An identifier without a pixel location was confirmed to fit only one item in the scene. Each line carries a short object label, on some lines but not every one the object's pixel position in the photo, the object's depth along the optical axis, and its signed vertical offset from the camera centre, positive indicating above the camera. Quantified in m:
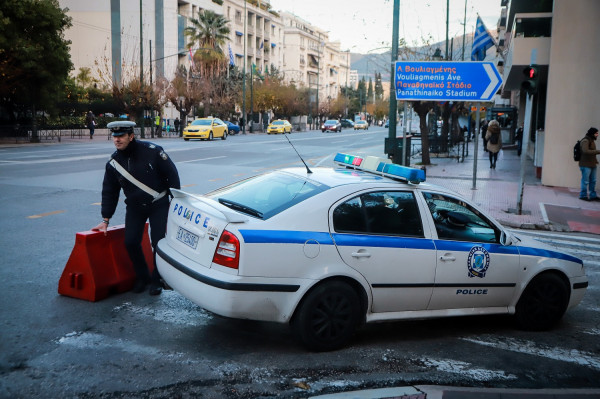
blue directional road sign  15.34 +1.10
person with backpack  14.84 -0.95
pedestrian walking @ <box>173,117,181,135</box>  57.65 -0.49
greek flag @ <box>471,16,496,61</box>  26.59 +3.76
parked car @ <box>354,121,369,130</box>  91.71 -0.46
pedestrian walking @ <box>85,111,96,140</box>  44.94 -0.43
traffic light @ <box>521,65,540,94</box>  12.54 +0.93
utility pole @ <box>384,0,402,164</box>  17.05 +0.61
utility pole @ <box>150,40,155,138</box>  48.08 +0.73
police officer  5.92 -0.67
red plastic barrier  5.87 -1.49
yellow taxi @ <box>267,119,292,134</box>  58.59 -0.63
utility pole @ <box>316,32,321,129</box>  123.41 +15.22
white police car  4.53 -1.09
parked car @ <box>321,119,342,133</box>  70.50 -0.54
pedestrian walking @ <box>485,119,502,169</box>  23.19 -0.57
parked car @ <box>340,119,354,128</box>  101.84 -0.21
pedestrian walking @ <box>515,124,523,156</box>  33.44 -0.76
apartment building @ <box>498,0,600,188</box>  17.94 +1.20
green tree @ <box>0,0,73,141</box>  33.06 +3.66
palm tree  65.01 +8.91
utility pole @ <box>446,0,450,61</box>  32.62 +6.15
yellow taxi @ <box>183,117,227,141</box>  41.25 -0.71
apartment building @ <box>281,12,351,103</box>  117.06 +13.93
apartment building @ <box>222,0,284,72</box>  85.25 +13.52
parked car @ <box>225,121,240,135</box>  60.84 -0.92
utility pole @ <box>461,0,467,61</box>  36.14 +5.91
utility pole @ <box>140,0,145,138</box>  46.03 +2.80
